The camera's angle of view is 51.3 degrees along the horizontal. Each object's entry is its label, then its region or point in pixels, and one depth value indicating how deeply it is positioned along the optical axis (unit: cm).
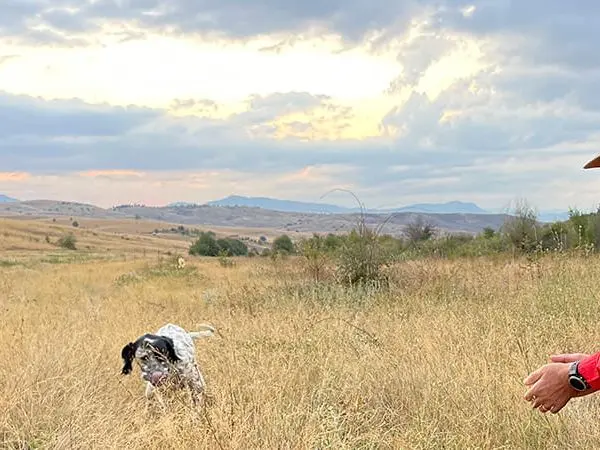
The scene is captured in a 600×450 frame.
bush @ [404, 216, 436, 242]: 2173
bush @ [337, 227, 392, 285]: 1220
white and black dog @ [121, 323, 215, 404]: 527
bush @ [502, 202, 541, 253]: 1723
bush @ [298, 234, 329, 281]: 1323
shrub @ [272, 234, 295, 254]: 2014
